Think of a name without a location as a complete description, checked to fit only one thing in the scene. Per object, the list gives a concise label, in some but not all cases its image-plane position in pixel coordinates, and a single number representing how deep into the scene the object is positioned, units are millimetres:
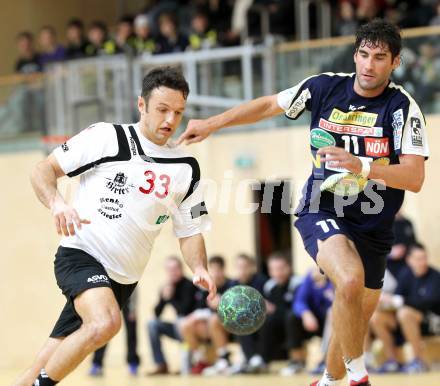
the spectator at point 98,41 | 19389
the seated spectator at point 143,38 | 18125
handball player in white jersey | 8164
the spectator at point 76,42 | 20088
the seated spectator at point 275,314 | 14875
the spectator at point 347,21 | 16875
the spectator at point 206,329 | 15195
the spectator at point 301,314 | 14656
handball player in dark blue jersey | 8164
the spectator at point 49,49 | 20312
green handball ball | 8805
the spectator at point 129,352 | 15953
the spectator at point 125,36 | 19000
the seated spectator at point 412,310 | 14156
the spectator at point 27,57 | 20438
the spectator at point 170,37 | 17781
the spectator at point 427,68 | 14875
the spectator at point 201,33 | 17609
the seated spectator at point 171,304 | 15703
